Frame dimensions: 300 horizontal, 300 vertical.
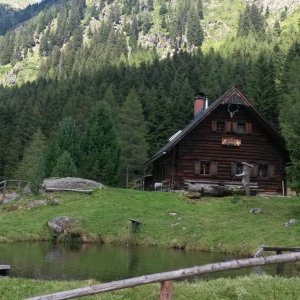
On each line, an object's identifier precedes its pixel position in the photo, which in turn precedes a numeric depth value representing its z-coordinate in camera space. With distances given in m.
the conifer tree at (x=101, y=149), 55.94
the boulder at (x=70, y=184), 39.84
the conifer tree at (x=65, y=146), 57.31
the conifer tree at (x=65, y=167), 50.09
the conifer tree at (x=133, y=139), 75.69
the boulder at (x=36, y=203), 34.91
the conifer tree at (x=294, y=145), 29.95
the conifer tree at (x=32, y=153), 80.00
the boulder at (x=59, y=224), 28.86
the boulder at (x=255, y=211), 32.56
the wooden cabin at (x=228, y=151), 48.28
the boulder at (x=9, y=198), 38.42
